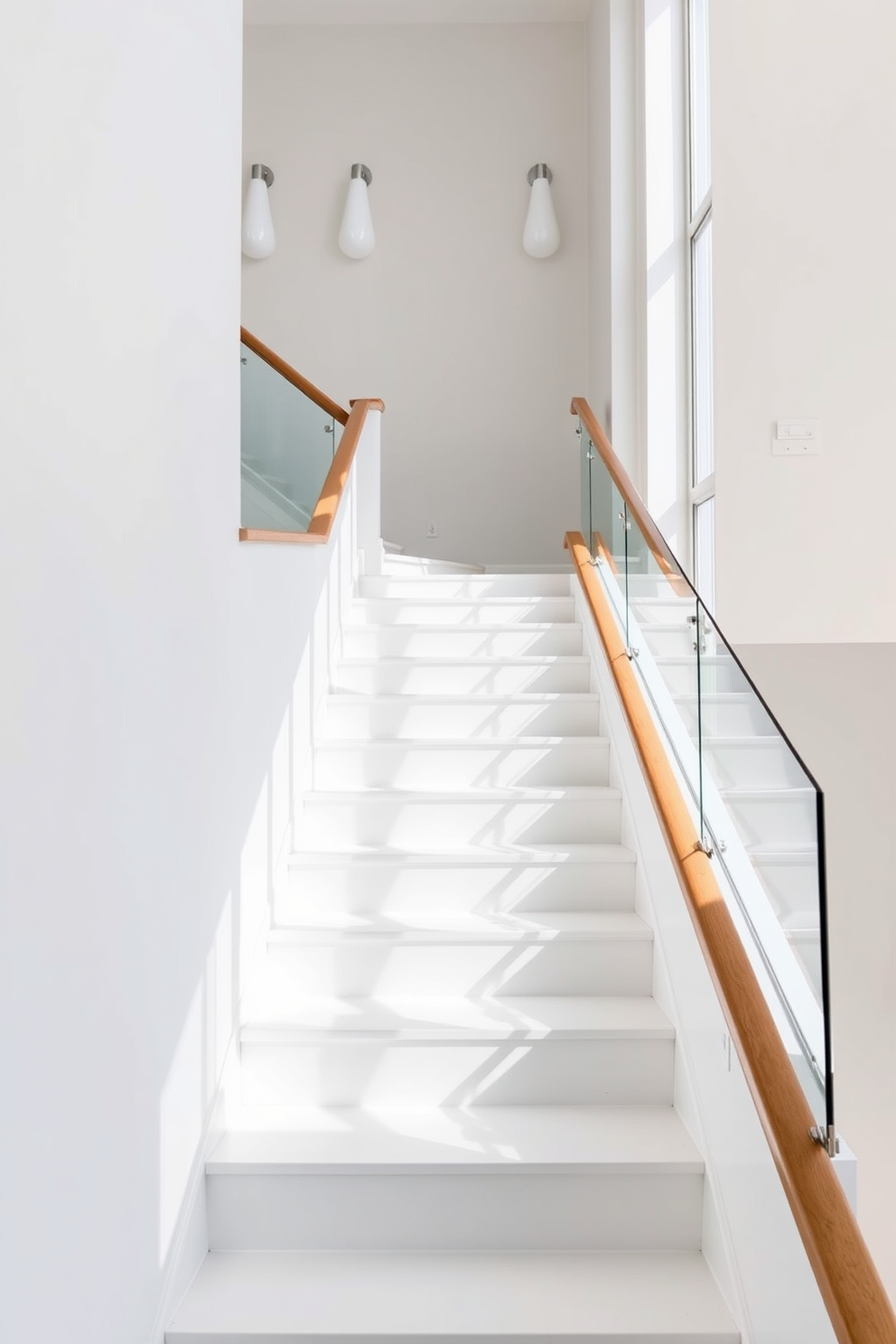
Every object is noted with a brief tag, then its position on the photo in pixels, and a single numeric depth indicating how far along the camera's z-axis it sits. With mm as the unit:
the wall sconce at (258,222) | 7070
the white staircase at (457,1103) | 2178
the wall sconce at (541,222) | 7062
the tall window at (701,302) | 5473
